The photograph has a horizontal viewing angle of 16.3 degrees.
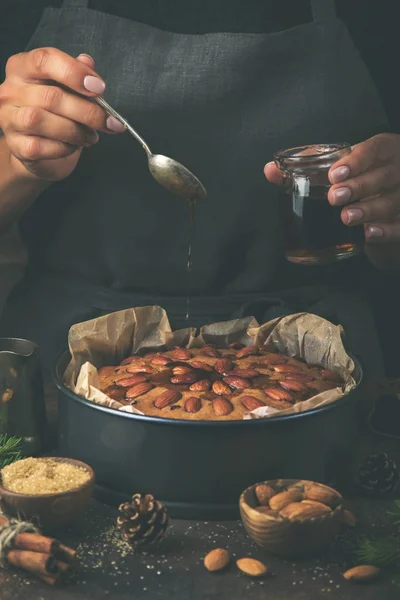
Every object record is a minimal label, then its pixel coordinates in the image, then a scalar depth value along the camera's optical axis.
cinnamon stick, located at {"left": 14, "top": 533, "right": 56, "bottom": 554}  0.94
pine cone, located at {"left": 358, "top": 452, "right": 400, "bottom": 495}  1.04
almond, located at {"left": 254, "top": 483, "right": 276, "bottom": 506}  0.96
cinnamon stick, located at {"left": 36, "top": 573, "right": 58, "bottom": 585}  0.93
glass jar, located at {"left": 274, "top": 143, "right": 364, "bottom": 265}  1.08
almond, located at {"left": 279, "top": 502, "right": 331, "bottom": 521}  0.94
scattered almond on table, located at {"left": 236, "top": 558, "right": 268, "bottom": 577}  0.94
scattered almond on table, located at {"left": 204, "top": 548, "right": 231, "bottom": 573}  0.95
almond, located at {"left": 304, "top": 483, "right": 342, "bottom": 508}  0.96
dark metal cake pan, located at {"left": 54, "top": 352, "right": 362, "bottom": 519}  0.99
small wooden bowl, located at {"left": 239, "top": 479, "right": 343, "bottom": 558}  0.94
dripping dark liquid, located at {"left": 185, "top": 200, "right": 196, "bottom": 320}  1.28
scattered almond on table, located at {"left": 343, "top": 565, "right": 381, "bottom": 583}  0.93
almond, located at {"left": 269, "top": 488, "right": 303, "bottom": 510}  0.96
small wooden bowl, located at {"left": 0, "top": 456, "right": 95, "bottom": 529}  0.97
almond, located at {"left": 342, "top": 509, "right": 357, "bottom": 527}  0.97
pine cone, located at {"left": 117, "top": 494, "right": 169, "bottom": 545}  0.96
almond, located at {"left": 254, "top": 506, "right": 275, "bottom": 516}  0.95
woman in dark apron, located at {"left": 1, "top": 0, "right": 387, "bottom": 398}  1.29
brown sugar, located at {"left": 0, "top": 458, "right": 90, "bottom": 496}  0.98
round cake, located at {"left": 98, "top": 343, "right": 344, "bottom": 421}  1.05
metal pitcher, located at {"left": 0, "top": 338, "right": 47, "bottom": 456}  1.09
